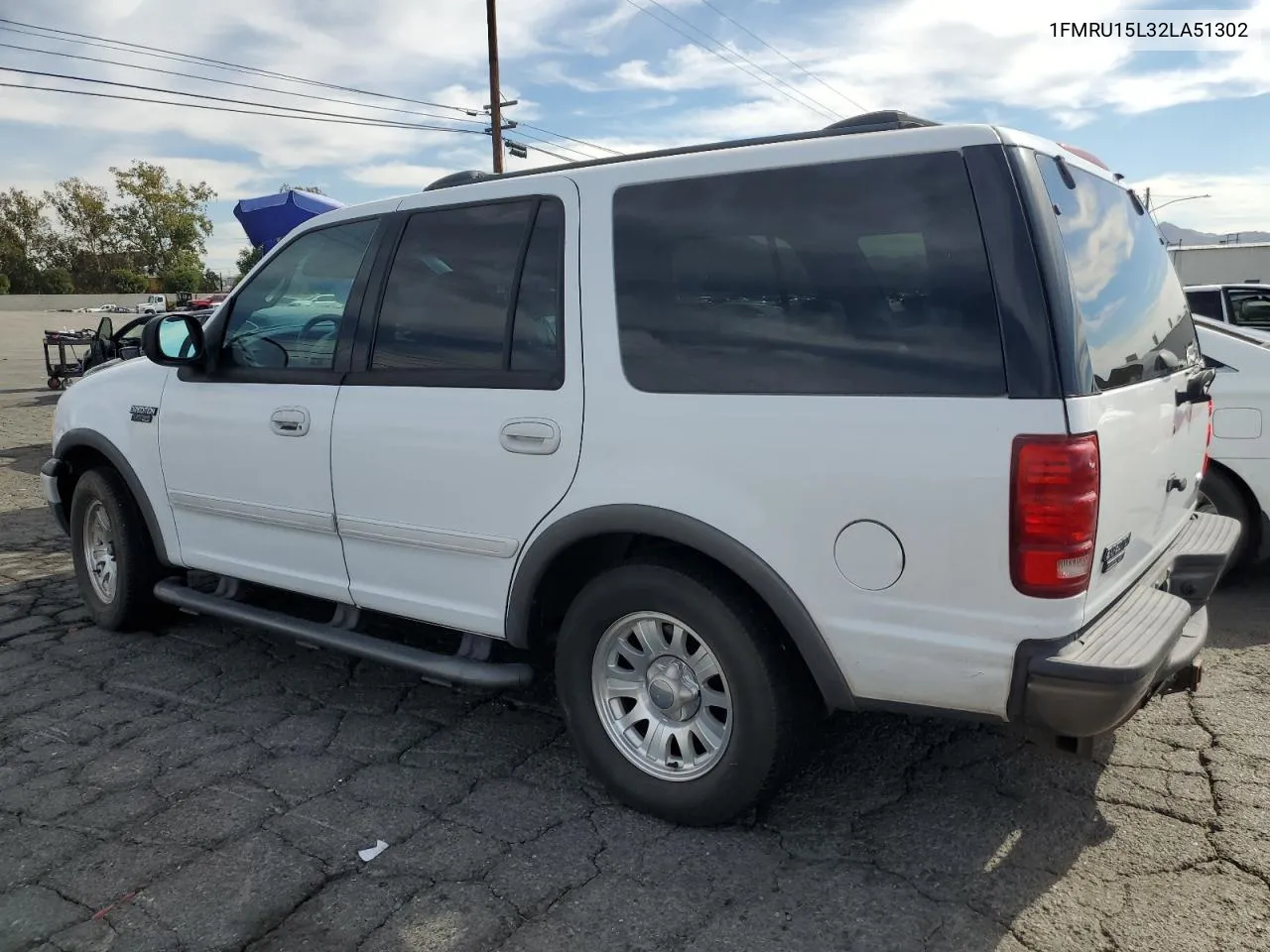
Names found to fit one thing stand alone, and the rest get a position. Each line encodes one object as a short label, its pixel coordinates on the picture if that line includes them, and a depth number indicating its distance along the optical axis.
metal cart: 17.44
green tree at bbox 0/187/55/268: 71.50
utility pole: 23.66
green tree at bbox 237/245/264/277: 65.74
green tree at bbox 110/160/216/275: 78.75
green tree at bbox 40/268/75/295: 72.31
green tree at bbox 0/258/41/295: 71.50
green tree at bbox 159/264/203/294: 77.56
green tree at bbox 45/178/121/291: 76.38
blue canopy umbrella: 12.09
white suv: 2.36
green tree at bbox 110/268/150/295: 75.19
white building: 27.78
